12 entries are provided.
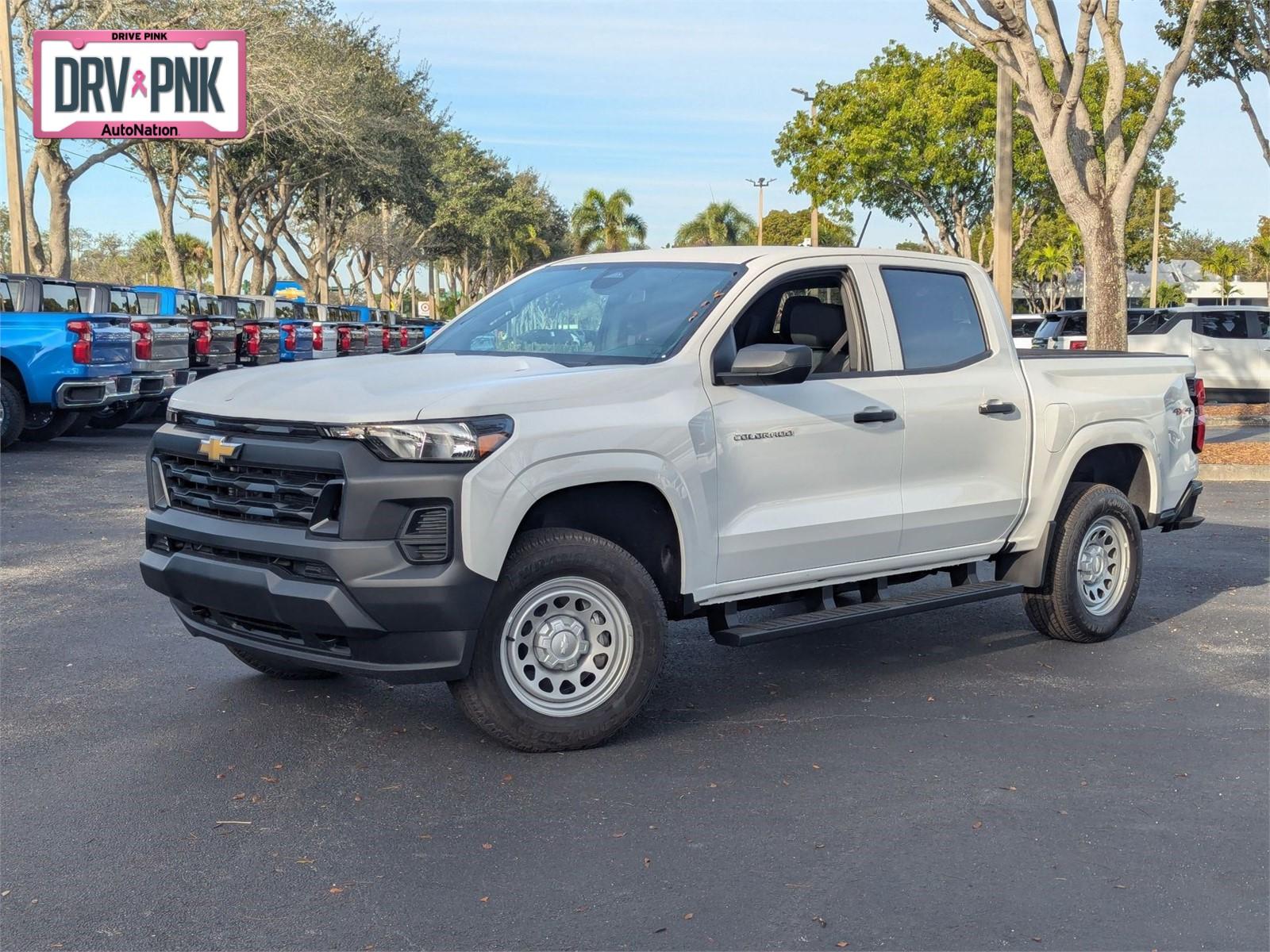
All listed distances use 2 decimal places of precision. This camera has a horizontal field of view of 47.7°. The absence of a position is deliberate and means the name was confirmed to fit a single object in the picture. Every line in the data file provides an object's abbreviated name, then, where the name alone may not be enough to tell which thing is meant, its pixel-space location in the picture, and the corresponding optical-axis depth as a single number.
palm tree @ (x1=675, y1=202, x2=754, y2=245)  82.62
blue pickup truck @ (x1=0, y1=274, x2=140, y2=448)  15.56
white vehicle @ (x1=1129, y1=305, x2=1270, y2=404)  25.19
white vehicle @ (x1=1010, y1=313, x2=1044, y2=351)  33.94
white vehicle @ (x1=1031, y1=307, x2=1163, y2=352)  26.39
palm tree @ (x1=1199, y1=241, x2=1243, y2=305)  87.19
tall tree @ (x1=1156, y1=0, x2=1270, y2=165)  23.97
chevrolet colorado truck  5.08
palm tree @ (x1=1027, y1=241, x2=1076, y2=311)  64.56
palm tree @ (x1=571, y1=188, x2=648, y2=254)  83.56
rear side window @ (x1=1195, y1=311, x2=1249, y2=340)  25.47
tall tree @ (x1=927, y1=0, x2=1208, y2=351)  15.92
